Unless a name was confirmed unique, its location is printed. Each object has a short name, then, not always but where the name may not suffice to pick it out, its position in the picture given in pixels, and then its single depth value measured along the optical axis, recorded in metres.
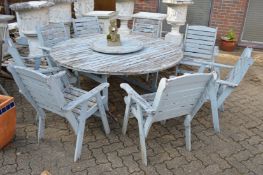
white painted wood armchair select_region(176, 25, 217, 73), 3.72
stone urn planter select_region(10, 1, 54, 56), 3.90
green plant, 5.60
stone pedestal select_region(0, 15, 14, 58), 3.71
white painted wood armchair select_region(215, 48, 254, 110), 2.64
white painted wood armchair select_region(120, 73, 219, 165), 2.01
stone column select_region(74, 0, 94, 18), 4.96
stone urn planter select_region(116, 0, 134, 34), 5.18
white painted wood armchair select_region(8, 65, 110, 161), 2.02
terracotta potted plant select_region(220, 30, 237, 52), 5.62
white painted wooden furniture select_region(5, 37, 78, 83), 2.87
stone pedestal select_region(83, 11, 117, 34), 4.86
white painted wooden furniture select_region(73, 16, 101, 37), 4.05
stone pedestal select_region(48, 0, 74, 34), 4.47
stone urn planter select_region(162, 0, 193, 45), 4.74
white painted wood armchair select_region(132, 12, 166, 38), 4.28
